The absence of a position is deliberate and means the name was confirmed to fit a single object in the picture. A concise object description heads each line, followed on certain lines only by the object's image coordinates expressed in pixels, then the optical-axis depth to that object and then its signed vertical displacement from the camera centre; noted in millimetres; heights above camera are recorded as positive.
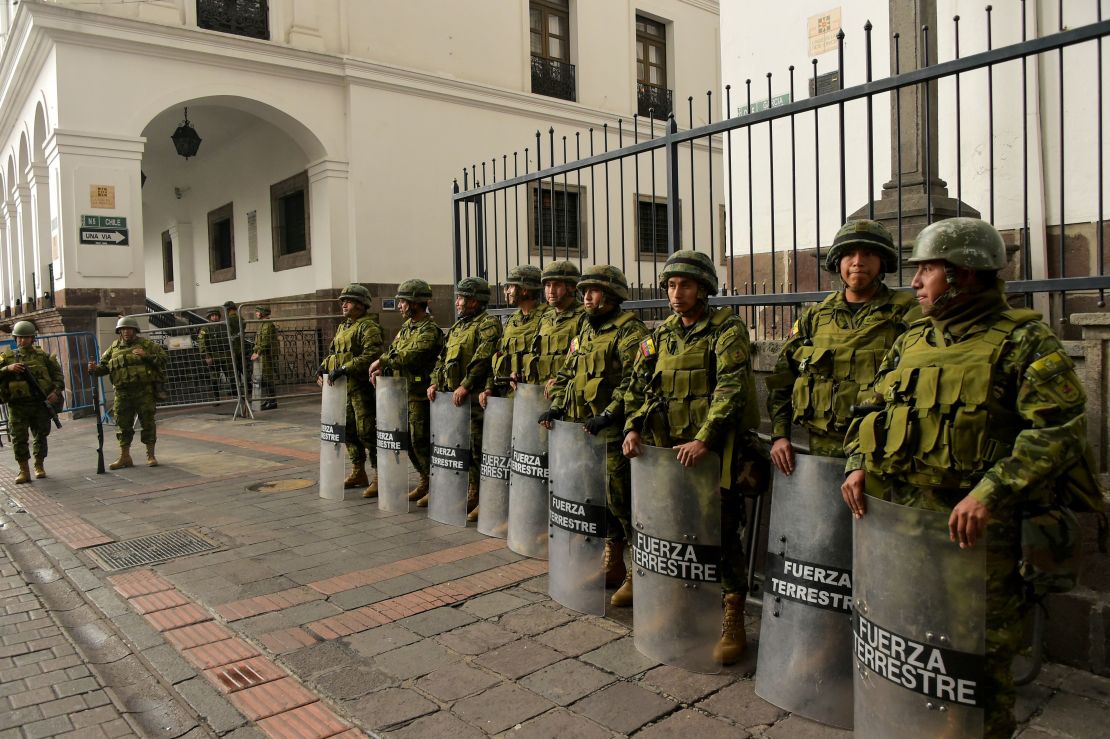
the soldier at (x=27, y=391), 8719 -363
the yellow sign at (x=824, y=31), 7750 +2999
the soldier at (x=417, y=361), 6930 -122
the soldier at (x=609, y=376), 4523 -208
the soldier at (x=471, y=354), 6250 -67
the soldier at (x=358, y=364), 7340 -139
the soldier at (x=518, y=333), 5848 +77
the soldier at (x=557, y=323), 5480 +136
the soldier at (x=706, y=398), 3719 -296
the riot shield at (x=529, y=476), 5176 -880
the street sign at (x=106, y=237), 13781 +2108
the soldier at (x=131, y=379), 9547 -292
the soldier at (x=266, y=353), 13894 -31
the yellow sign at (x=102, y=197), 13703 +2783
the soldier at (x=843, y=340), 3508 -28
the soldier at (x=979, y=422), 2479 -308
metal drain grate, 5742 -1475
